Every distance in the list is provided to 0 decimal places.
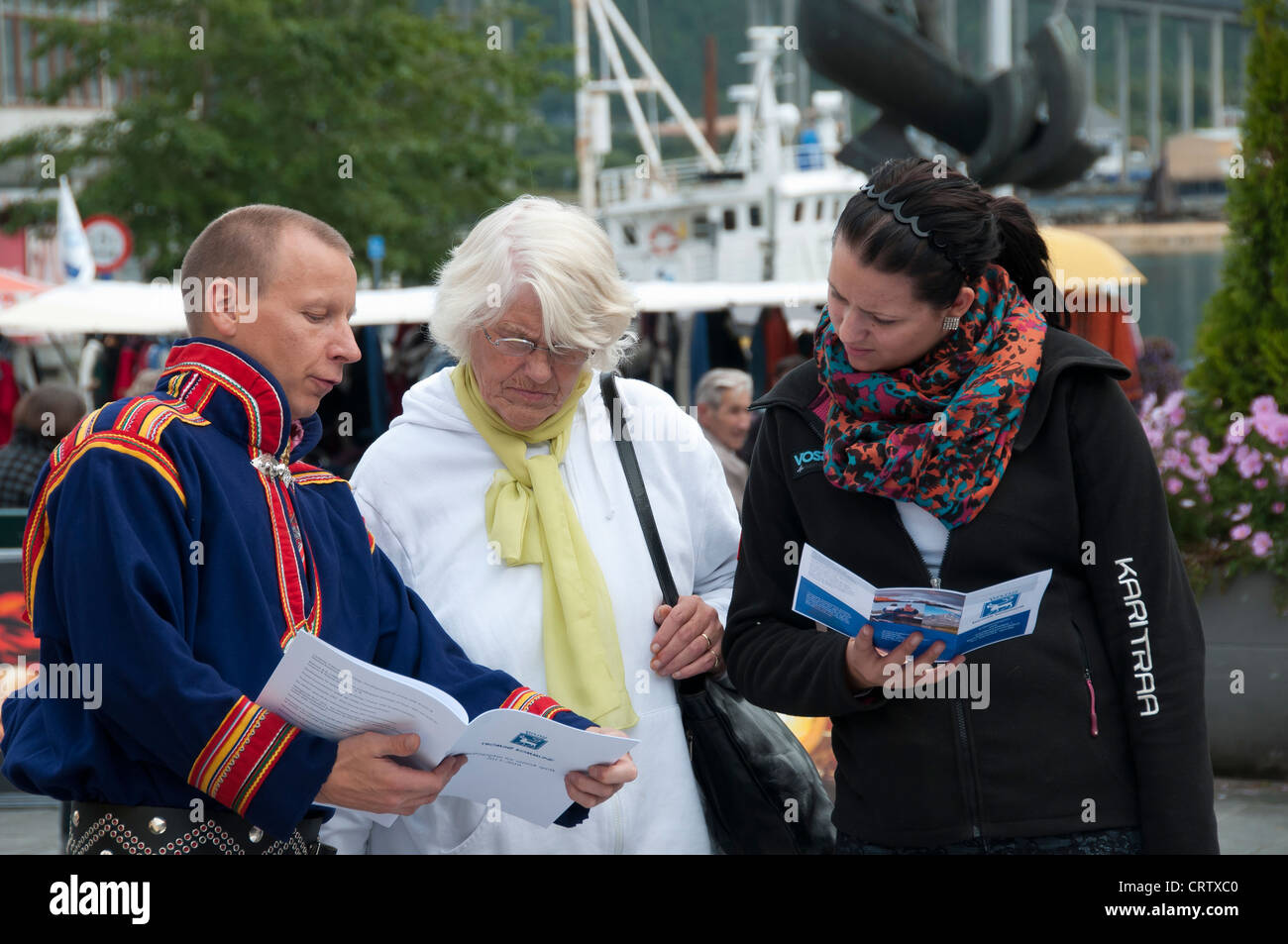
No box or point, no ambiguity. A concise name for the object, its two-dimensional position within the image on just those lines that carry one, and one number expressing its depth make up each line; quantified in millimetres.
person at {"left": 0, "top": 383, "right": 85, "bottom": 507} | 7684
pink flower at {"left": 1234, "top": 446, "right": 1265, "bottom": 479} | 5941
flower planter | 5824
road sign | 16203
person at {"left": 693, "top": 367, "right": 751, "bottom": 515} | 8070
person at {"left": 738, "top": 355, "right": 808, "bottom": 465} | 8062
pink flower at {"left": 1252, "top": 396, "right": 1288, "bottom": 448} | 5918
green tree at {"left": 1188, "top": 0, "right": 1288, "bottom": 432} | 6238
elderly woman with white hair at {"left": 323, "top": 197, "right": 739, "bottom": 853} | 2807
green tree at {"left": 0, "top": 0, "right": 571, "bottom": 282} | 20047
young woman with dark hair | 2336
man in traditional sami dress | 2117
